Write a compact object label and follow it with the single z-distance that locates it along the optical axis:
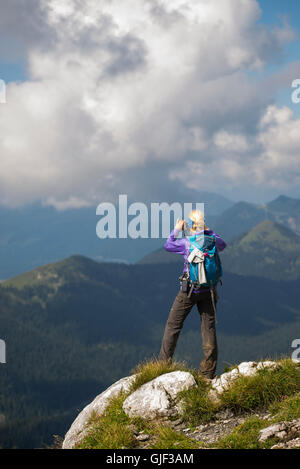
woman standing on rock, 11.96
